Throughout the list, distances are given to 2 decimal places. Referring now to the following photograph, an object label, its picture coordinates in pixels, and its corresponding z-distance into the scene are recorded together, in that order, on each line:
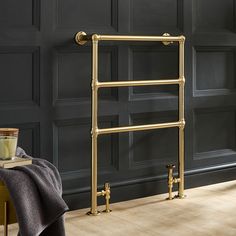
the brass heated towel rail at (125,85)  5.22
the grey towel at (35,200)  3.70
